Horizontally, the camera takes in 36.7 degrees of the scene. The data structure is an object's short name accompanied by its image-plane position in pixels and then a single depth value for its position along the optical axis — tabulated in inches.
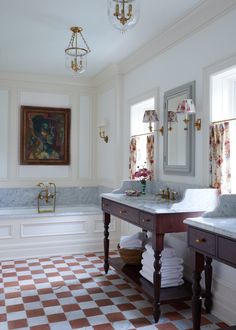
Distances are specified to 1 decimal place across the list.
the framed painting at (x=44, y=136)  217.2
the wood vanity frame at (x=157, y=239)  108.7
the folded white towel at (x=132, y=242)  149.6
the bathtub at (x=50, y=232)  185.6
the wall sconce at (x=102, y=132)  211.5
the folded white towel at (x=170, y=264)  122.6
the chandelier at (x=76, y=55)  140.1
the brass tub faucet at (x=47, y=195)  220.2
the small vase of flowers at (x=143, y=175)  153.6
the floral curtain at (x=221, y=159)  118.0
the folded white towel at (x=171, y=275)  122.0
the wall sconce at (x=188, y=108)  126.0
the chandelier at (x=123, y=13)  84.9
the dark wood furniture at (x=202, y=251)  77.9
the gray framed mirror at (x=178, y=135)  133.1
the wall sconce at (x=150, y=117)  152.6
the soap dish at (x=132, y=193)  147.4
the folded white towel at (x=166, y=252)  125.6
